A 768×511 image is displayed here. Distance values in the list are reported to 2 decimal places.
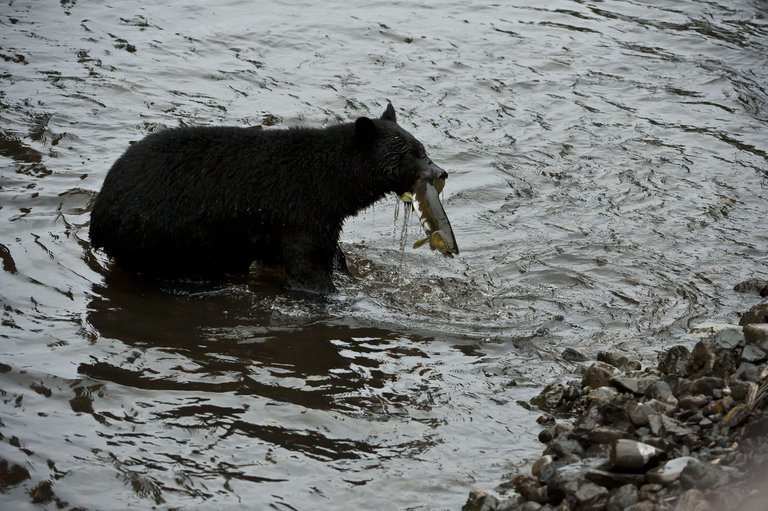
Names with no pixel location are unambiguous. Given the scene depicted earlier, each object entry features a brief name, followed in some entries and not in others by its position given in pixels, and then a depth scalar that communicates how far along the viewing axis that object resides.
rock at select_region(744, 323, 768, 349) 12.46
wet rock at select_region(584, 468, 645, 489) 9.97
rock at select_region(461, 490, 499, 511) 10.54
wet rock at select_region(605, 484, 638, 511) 9.59
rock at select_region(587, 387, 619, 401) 12.33
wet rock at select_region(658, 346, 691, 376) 12.87
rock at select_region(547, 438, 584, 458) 11.09
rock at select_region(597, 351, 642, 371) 13.54
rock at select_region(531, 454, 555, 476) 11.01
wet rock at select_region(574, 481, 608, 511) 9.76
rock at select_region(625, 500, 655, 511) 9.30
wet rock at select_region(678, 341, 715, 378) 12.46
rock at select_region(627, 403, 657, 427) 11.15
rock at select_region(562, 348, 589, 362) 14.34
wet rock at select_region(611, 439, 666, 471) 10.05
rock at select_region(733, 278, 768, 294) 16.56
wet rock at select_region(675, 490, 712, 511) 8.98
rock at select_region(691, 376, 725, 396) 11.68
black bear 16.42
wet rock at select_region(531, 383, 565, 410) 12.95
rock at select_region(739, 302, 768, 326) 13.91
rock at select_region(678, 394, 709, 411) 11.39
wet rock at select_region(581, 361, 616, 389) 12.91
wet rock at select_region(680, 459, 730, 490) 9.23
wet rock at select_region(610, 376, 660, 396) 12.29
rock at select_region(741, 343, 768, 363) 12.12
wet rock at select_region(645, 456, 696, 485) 9.72
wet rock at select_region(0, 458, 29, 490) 10.45
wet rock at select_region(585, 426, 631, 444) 10.89
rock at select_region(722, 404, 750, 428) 10.36
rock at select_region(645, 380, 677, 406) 11.76
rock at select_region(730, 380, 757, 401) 10.95
